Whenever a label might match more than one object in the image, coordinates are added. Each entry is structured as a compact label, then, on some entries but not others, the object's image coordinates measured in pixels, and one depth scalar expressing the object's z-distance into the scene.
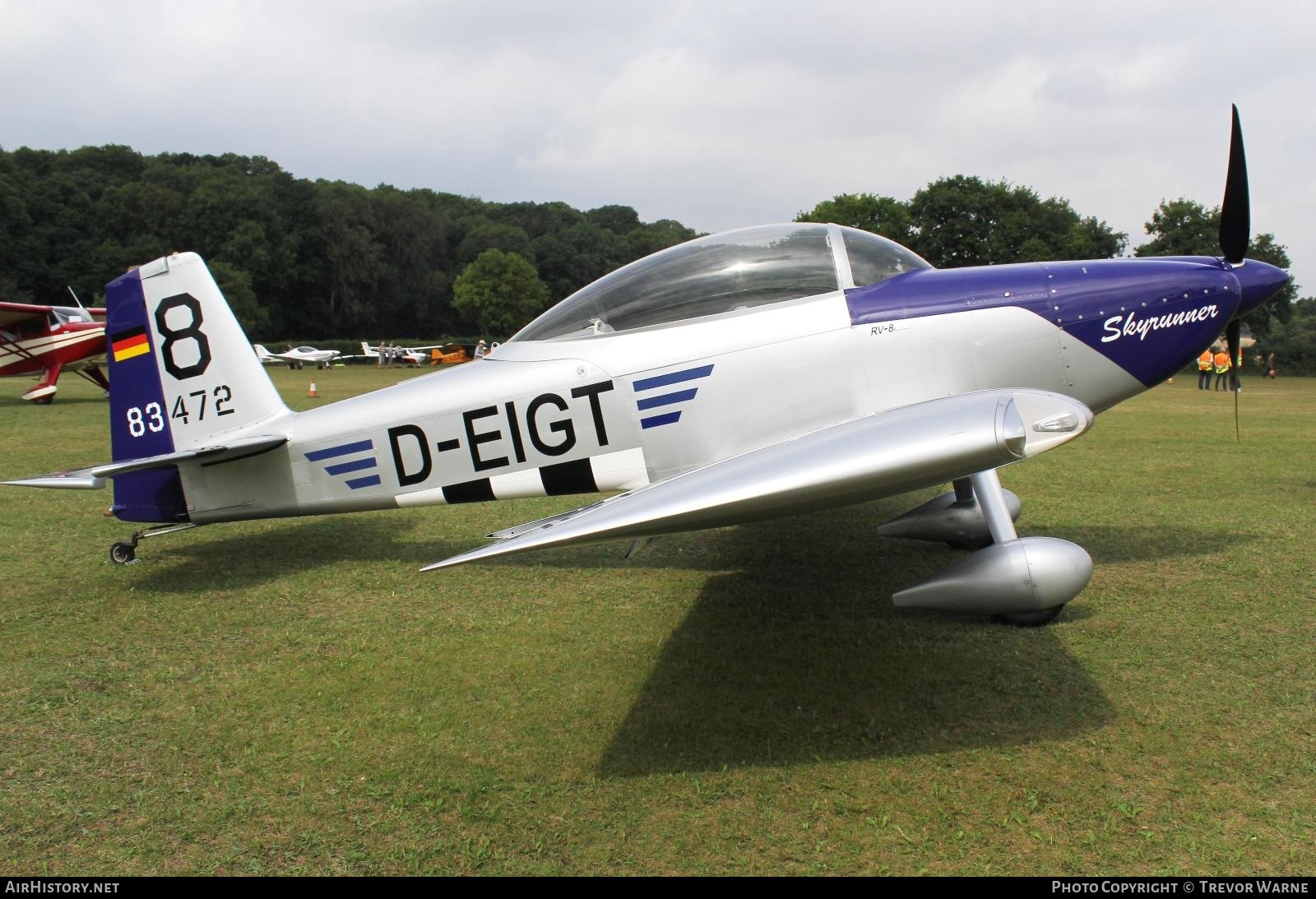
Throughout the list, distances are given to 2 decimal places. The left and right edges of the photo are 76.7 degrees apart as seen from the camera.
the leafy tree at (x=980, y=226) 53.06
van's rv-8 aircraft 4.24
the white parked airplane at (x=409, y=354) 48.38
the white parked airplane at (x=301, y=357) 47.28
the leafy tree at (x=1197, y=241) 44.94
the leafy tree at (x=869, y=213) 56.12
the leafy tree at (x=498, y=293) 79.06
